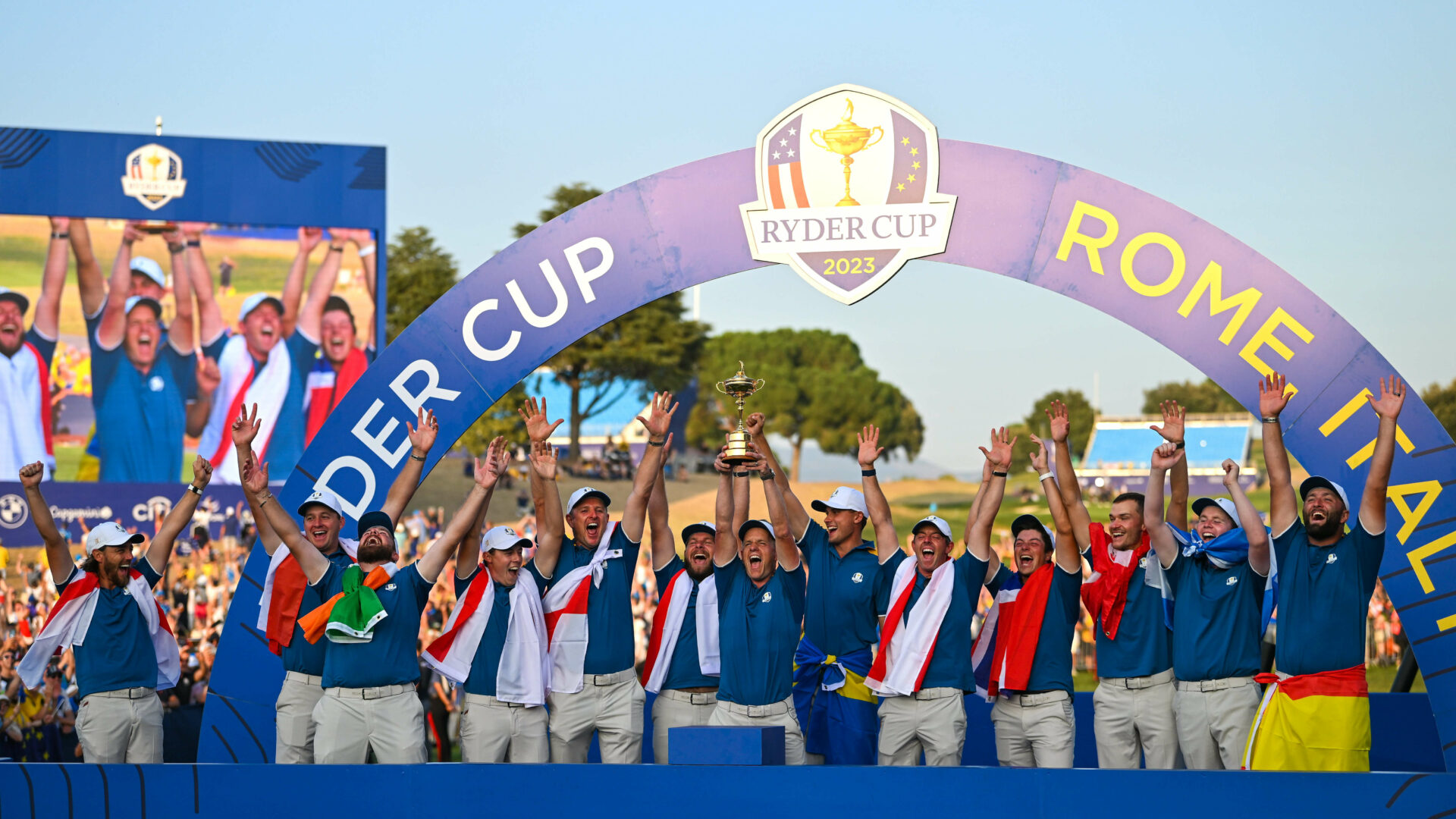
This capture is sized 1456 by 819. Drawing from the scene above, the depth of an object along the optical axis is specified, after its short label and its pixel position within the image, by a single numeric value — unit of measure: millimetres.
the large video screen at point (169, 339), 22703
